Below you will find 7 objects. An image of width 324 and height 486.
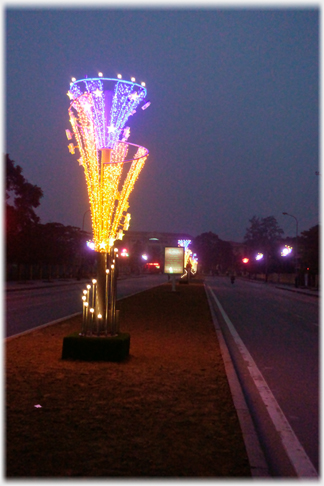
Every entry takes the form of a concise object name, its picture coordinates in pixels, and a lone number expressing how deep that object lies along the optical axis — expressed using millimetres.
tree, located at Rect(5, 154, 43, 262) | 38875
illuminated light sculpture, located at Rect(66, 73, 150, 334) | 11922
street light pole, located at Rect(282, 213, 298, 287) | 65125
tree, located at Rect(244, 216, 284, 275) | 131000
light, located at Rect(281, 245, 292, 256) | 61625
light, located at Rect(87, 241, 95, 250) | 12585
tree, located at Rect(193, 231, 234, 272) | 162125
